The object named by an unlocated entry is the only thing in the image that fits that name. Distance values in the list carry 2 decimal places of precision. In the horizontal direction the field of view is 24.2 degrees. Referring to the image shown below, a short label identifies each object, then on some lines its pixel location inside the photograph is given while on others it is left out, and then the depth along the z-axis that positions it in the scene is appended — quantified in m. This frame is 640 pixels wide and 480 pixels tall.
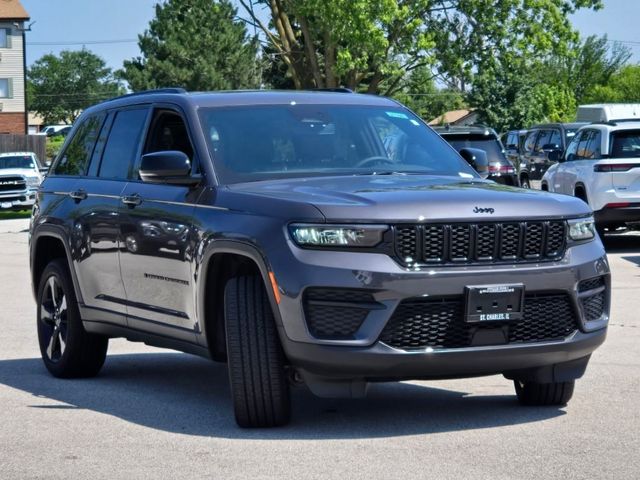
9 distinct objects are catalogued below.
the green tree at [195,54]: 83.75
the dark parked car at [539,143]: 32.34
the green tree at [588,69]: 116.06
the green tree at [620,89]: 113.94
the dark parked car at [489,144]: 24.33
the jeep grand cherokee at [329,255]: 6.87
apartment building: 93.06
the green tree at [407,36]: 45.19
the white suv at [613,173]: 21.05
